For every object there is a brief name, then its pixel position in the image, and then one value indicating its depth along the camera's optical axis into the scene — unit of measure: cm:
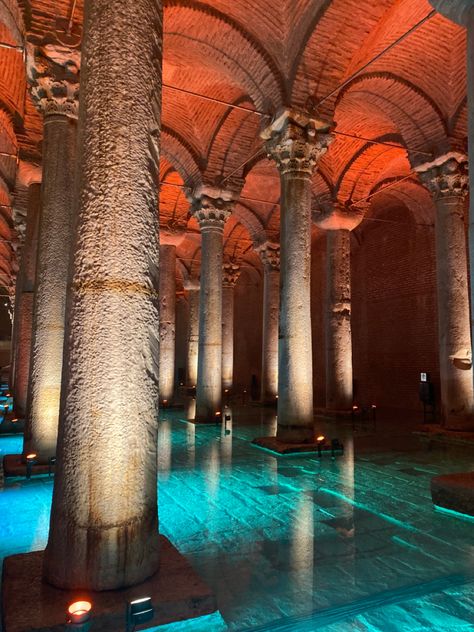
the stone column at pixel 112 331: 257
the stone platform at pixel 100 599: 224
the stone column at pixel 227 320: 1897
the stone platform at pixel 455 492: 454
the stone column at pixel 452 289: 934
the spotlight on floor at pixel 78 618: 205
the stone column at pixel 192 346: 2012
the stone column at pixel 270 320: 1597
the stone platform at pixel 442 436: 885
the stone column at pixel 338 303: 1234
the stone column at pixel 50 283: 601
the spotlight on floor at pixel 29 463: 577
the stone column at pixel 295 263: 788
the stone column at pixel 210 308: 1145
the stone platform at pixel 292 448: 765
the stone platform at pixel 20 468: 588
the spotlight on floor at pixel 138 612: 215
